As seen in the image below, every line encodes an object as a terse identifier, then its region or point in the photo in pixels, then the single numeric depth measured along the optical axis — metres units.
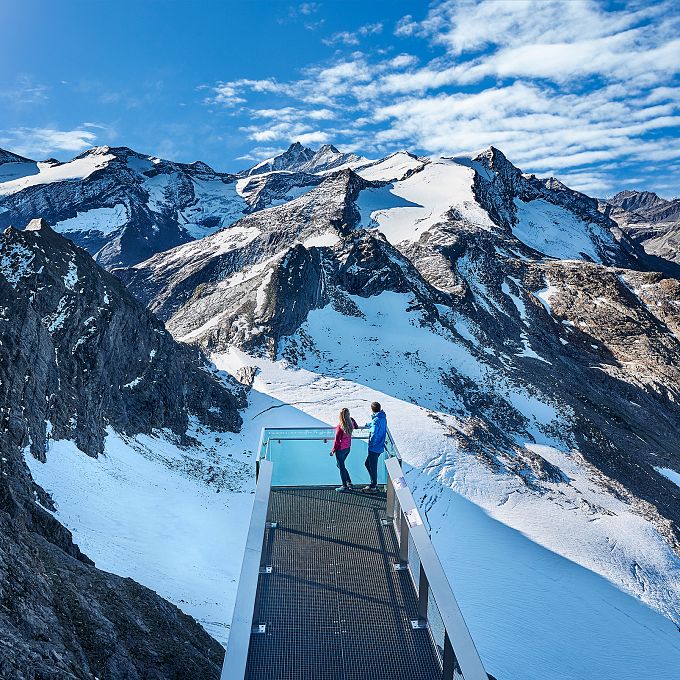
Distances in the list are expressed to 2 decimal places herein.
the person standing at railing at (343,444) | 9.44
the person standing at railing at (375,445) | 9.45
